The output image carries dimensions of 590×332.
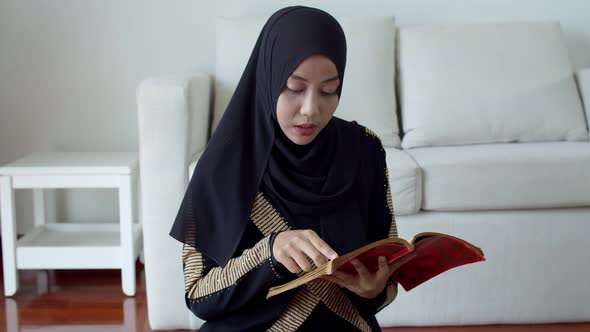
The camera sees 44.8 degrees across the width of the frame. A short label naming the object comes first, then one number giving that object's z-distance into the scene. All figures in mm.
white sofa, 2111
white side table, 2400
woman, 1106
